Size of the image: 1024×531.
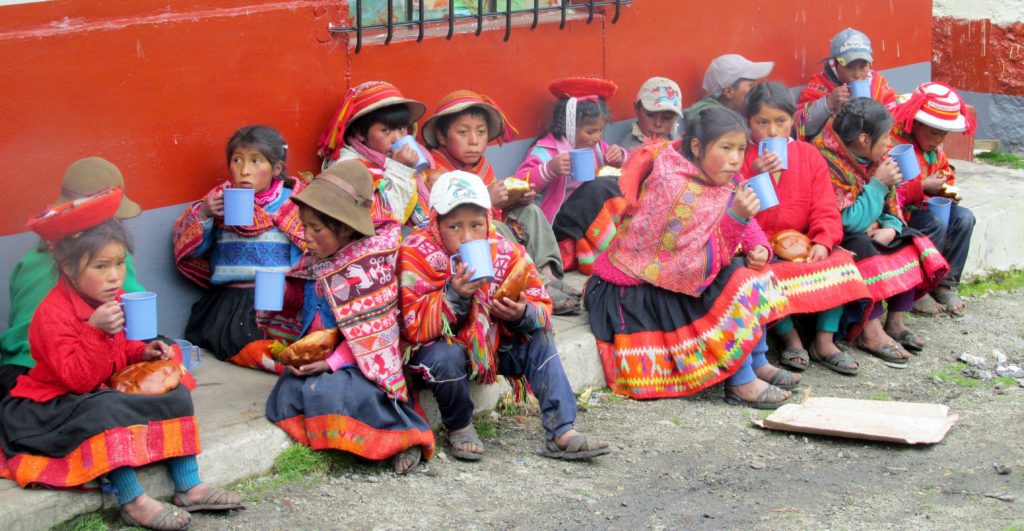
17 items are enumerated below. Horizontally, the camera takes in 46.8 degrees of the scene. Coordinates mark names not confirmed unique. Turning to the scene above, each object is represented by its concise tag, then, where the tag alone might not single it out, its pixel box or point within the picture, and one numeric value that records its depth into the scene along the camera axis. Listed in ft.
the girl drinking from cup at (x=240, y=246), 16.76
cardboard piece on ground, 16.15
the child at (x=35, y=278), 13.82
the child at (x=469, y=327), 14.62
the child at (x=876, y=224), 20.43
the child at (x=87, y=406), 12.41
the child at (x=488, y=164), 19.27
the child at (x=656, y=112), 22.47
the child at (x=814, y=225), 19.56
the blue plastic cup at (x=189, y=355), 15.01
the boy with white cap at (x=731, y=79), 24.31
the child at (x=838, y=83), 24.49
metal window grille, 18.86
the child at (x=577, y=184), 21.31
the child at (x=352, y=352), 14.28
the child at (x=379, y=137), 18.02
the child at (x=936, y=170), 22.09
